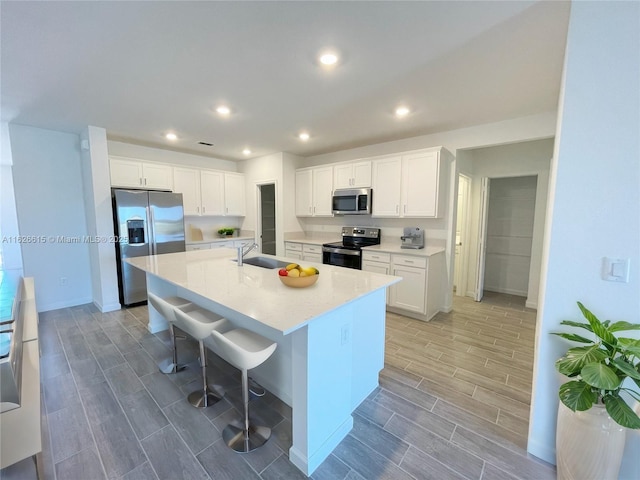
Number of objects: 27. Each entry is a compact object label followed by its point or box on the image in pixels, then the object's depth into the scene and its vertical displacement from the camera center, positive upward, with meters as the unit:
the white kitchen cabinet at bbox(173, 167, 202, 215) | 4.78 +0.54
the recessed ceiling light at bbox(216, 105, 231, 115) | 2.91 +1.19
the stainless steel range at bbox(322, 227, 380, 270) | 4.11 -0.46
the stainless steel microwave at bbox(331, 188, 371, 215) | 4.24 +0.27
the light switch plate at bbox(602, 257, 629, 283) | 1.29 -0.24
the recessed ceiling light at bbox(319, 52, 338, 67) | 1.92 +1.17
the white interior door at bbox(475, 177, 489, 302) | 4.26 -0.28
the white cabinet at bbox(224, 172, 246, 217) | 5.48 +0.47
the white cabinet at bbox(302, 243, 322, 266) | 4.59 -0.62
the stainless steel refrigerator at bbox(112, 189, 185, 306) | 3.89 -0.19
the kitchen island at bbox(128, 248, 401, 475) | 1.46 -0.75
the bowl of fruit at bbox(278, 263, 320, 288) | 1.90 -0.42
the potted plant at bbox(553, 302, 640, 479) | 1.12 -0.80
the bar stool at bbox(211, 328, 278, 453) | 1.54 -0.83
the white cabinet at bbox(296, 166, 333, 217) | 4.78 +0.49
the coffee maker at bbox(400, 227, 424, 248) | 3.99 -0.31
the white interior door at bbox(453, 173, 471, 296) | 4.54 -0.42
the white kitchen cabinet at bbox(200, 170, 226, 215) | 5.12 +0.48
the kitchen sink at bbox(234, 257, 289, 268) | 3.09 -0.53
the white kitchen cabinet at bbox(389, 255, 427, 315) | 3.51 -0.90
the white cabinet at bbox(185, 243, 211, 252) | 4.93 -0.55
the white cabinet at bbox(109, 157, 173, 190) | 4.08 +0.68
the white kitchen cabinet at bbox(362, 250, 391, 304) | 3.80 -0.64
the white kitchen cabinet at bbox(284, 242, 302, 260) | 4.94 -0.61
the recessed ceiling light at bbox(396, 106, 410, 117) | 2.92 +1.20
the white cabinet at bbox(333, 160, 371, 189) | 4.27 +0.71
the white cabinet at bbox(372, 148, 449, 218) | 3.62 +0.48
